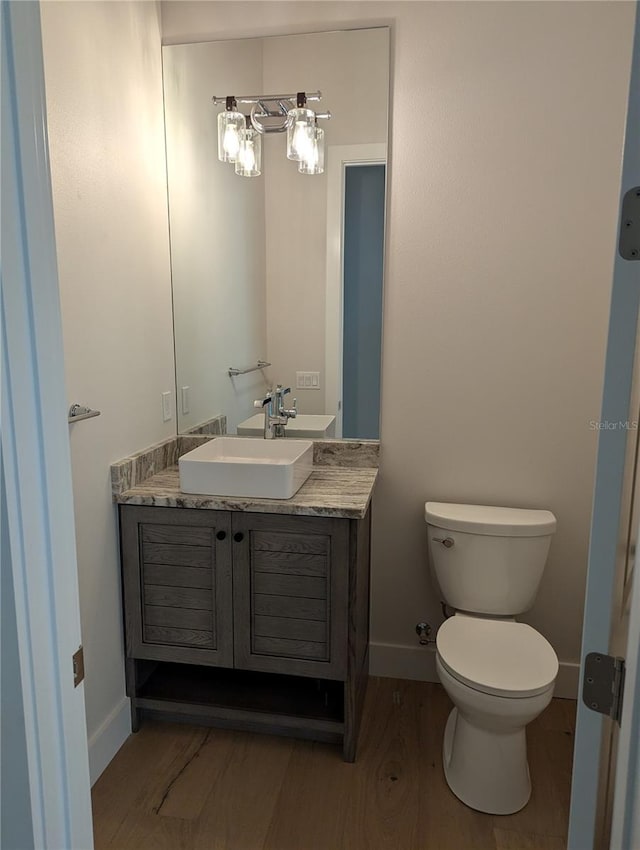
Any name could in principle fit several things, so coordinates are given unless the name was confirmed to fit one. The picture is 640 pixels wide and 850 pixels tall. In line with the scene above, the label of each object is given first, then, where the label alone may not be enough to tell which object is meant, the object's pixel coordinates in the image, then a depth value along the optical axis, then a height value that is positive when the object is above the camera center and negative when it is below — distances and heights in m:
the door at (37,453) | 0.72 -0.18
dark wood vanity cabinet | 1.91 -0.95
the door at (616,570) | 0.73 -0.34
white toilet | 1.72 -1.02
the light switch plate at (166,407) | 2.34 -0.37
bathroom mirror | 2.20 +0.27
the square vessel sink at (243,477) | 1.92 -0.53
